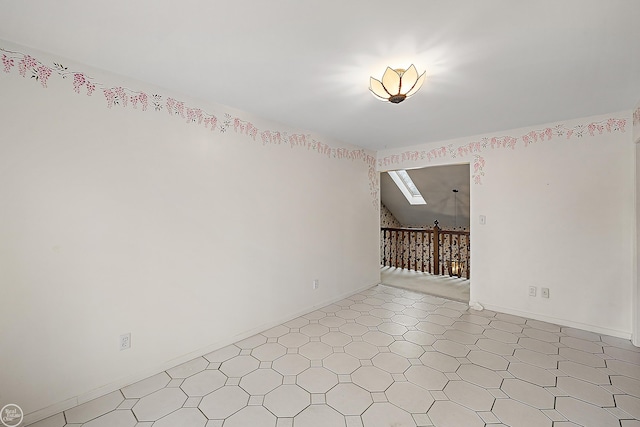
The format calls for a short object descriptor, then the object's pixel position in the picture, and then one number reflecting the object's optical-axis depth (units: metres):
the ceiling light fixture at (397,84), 1.92
